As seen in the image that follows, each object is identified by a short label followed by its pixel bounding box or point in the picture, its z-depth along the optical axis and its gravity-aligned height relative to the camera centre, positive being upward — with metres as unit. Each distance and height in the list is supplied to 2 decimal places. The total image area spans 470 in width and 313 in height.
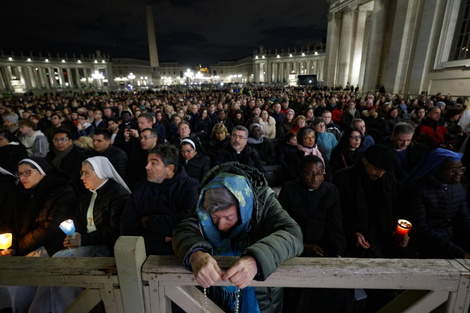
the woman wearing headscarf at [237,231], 1.25 -0.86
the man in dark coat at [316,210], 2.59 -1.31
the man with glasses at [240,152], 4.51 -1.17
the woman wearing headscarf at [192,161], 4.50 -1.30
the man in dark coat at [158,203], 2.67 -1.28
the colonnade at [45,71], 63.45 +7.08
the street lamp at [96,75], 53.39 +4.26
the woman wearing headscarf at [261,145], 5.78 -1.30
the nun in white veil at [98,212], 2.68 -1.40
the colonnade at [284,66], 76.19 +9.58
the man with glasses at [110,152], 4.51 -1.11
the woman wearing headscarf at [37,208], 2.78 -1.38
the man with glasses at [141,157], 4.60 -1.24
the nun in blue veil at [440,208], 2.56 -1.32
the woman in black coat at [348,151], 4.39 -1.12
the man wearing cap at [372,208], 2.74 -1.39
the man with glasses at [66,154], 4.39 -1.14
